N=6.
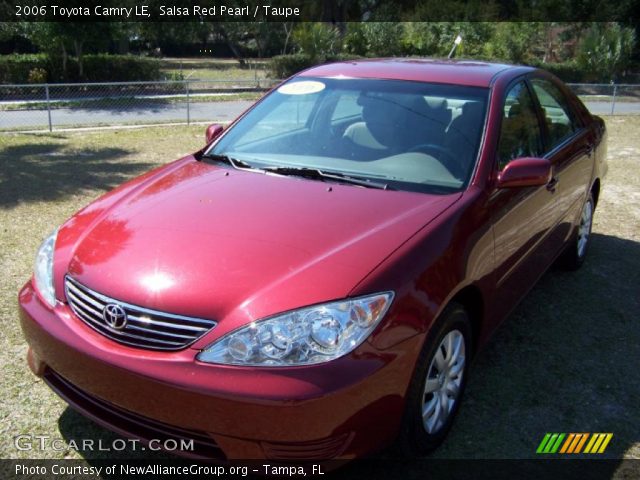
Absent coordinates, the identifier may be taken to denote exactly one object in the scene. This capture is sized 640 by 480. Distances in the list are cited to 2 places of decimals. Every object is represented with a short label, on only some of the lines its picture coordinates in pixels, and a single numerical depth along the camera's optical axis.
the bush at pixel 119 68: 23.25
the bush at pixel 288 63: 25.16
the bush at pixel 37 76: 21.58
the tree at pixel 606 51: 28.89
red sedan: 2.23
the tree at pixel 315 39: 25.42
